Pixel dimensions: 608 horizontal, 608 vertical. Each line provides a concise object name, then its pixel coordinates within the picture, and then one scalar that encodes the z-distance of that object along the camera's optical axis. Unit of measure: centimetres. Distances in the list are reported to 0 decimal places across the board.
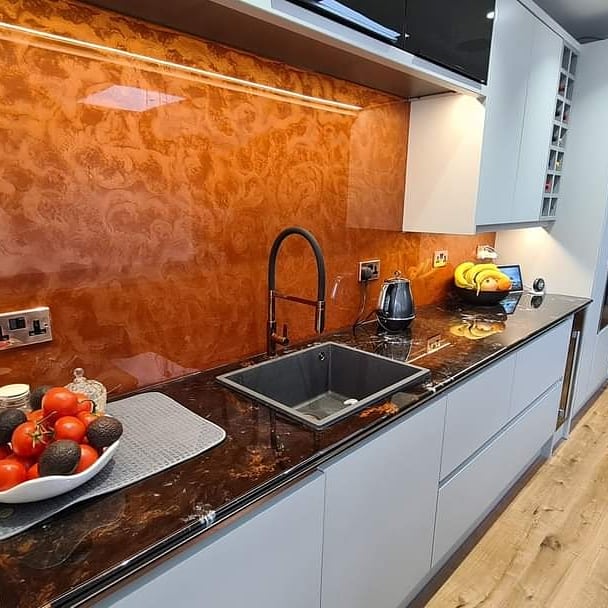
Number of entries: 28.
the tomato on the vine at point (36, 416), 84
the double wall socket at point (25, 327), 106
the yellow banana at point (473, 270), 253
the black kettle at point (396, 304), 192
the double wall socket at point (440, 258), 253
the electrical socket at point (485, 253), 288
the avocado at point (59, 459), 78
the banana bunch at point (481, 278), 249
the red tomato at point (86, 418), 88
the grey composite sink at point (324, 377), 152
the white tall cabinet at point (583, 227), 262
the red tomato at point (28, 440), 80
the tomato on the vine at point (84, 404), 90
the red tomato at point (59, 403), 86
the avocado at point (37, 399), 95
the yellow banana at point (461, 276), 256
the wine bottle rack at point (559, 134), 254
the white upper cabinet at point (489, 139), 194
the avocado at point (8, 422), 82
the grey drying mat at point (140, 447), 79
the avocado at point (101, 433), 86
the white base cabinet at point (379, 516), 85
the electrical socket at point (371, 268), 205
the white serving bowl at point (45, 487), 76
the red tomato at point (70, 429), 83
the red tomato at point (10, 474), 77
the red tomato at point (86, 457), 82
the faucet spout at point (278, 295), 139
